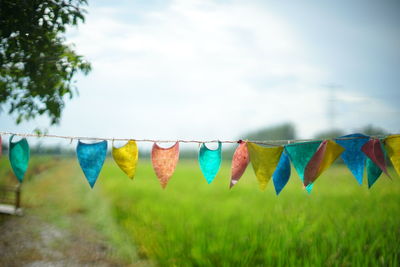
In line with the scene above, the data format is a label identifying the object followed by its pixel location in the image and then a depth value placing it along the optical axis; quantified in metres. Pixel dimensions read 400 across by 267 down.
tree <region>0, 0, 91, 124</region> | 3.59
